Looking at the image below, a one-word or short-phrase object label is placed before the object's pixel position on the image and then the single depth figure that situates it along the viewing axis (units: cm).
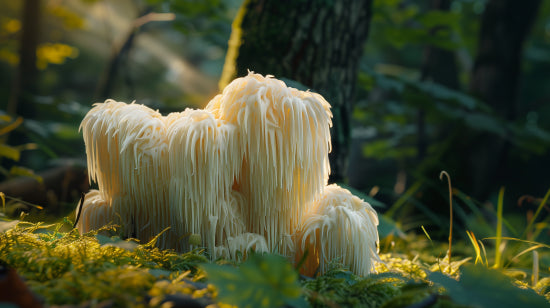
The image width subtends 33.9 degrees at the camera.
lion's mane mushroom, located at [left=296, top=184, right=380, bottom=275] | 76
